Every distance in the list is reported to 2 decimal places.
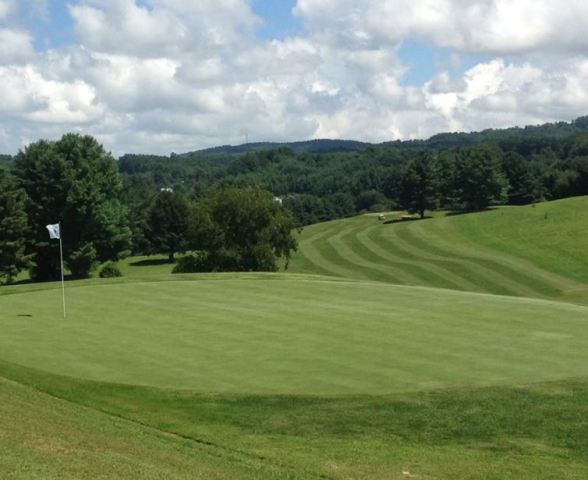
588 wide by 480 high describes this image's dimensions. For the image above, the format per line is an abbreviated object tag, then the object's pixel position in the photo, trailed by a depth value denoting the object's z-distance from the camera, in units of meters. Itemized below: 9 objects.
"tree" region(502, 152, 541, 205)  131.25
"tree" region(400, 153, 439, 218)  117.31
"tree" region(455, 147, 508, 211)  119.25
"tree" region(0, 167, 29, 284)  64.25
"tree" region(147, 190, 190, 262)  99.56
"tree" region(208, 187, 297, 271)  67.50
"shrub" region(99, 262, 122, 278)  65.31
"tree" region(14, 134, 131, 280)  68.56
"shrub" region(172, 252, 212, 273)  69.00
